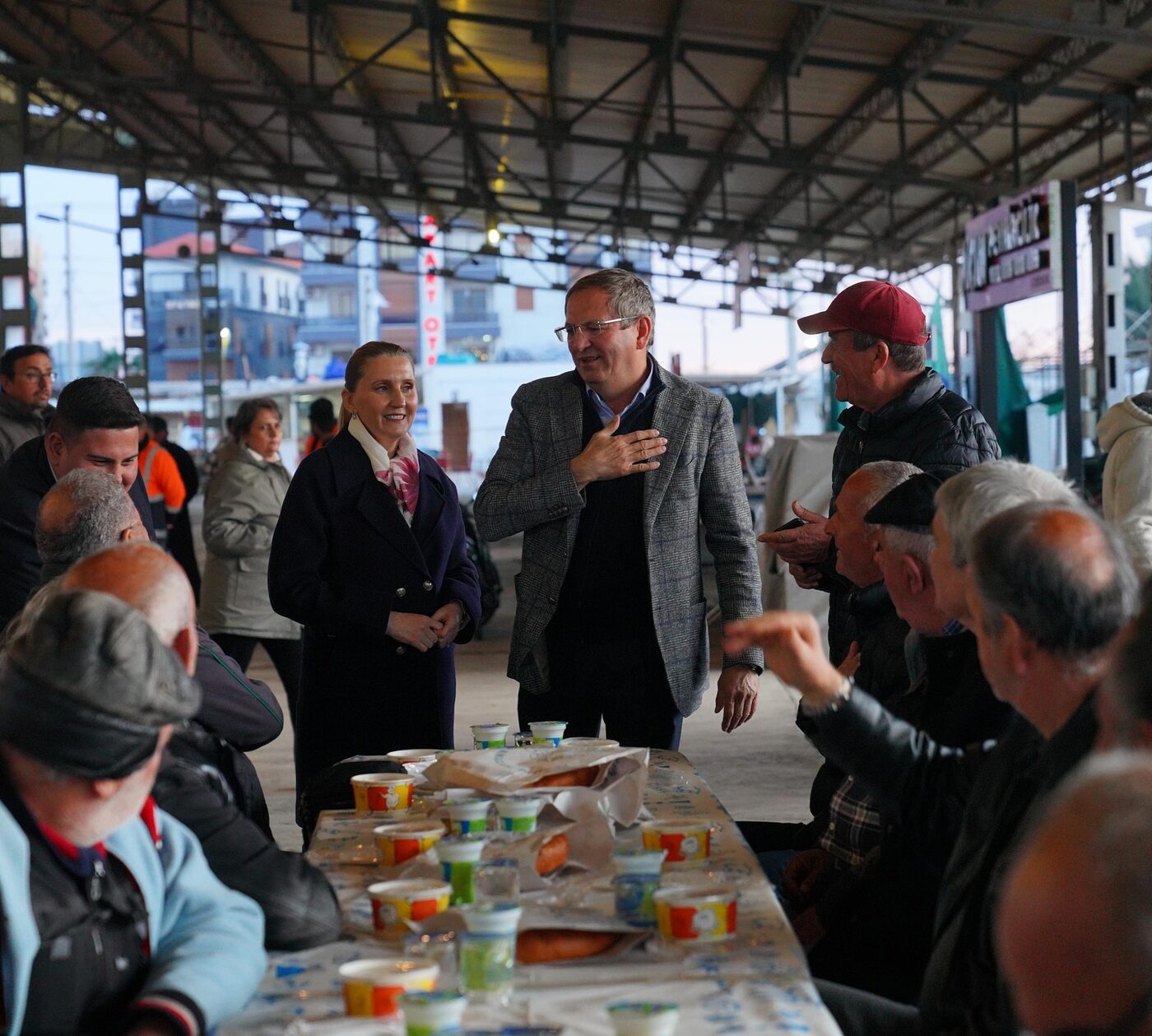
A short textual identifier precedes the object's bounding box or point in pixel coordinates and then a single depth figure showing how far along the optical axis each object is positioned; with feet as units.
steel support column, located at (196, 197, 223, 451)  70.74
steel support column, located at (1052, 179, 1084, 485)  25.99
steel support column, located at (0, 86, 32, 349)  45.55
